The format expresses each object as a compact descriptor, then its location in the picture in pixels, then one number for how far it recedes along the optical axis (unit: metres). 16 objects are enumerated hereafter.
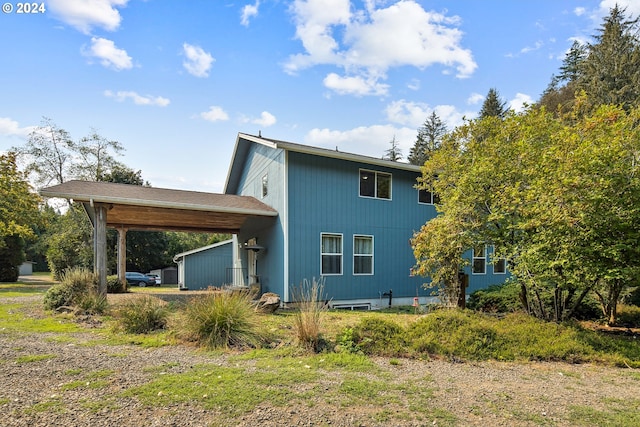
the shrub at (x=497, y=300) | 9.16
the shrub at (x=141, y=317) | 6.65
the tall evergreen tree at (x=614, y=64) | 23.59
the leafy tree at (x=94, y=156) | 27.58
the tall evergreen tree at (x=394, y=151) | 46.19
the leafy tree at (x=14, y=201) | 19.38
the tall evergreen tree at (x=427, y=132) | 45.18
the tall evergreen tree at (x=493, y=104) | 38.56
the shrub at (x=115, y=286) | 14.18
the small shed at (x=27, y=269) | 35.84
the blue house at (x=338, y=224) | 10.79
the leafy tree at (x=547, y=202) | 5.78
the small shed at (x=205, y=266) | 22.28
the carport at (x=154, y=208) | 9.38
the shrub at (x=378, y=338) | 5.46
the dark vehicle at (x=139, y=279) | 24.10
